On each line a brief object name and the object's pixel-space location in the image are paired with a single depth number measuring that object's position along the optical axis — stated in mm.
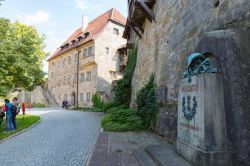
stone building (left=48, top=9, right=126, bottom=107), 22016
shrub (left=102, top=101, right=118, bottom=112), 14363
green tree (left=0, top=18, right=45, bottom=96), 7986
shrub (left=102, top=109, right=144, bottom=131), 7355
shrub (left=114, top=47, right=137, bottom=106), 13469
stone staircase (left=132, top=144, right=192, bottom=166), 3585
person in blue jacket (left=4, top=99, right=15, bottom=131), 7829
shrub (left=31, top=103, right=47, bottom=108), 26698
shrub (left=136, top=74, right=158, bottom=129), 7148
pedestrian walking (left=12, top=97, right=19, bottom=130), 8045
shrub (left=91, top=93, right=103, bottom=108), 20659
